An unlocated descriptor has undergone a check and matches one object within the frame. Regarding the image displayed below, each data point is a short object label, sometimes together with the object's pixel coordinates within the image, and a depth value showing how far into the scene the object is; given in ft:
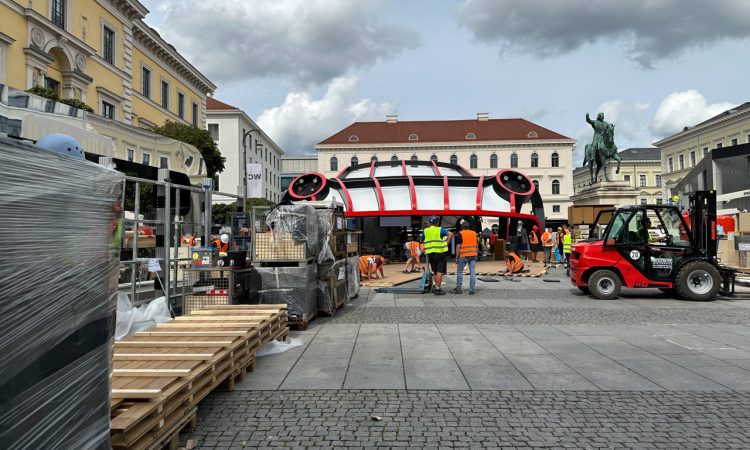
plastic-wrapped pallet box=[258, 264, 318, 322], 27.30
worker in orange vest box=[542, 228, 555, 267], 73.00
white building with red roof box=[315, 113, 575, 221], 278.26
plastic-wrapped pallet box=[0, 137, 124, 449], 6.77
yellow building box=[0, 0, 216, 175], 80.69
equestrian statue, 114.11
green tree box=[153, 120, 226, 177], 105.50
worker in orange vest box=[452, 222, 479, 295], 42.68
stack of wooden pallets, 10.77
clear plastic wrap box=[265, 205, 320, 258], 28.14
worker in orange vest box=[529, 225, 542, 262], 83.54
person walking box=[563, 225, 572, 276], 65.82
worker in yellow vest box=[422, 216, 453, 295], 41.52
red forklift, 38.63
